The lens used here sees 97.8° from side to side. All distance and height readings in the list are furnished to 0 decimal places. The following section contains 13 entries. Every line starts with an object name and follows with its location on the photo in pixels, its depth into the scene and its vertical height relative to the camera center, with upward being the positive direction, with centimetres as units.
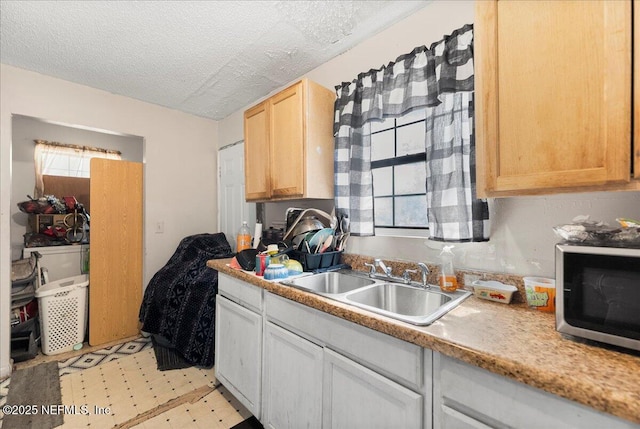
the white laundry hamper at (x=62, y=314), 239 -87
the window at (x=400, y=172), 175 +28
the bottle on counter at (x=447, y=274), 133 -30
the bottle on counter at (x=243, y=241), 242 -23
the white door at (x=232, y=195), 297 +22
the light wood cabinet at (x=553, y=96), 78 +37
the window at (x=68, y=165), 363 +67
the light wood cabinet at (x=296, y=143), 182 +49
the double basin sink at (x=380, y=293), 127 -40
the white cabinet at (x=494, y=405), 63 -49
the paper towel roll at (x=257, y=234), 238 -17
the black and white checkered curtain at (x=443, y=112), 133 +54
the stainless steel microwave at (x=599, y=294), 72 -22
